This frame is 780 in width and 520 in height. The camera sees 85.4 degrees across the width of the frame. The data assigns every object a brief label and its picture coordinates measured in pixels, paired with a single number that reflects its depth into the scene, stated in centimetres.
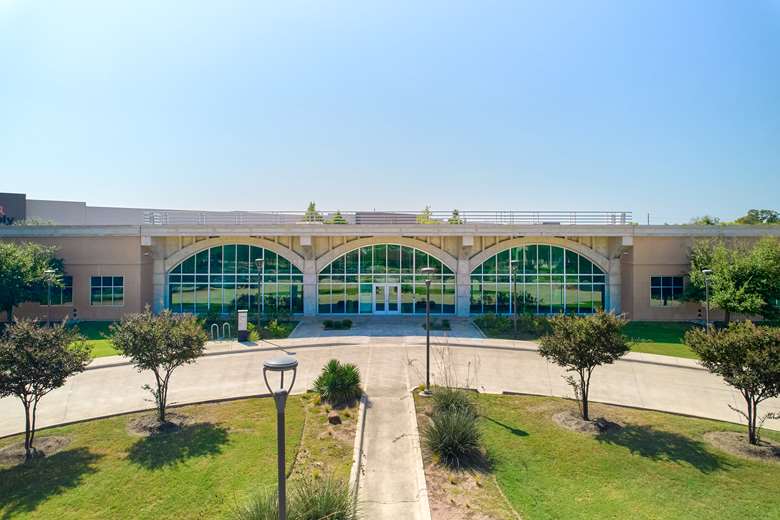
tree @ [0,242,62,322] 2316
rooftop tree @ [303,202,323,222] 2885
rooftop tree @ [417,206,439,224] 3171
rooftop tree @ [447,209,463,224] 3221
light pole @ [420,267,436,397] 1394
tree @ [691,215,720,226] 4749
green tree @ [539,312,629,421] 1228
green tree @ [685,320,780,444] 1047
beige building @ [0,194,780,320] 2795
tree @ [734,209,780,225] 5768
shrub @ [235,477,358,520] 712
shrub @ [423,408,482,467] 1002
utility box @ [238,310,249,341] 2214
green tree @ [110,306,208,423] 1203
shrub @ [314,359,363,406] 1337
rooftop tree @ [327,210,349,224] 3559
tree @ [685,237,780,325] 2284
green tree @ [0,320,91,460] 1022
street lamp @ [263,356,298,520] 593
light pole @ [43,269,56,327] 2336
